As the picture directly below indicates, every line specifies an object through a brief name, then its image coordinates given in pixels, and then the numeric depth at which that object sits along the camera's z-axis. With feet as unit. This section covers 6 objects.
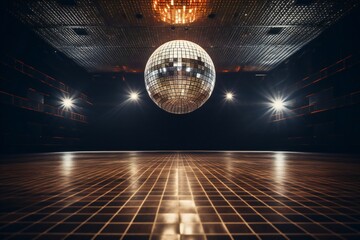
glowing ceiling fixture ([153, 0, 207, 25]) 23.79
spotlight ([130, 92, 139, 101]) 50.90
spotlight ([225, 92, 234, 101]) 51.11
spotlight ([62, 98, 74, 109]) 41.32
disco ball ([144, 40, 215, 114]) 16.93
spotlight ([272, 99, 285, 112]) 46.57
